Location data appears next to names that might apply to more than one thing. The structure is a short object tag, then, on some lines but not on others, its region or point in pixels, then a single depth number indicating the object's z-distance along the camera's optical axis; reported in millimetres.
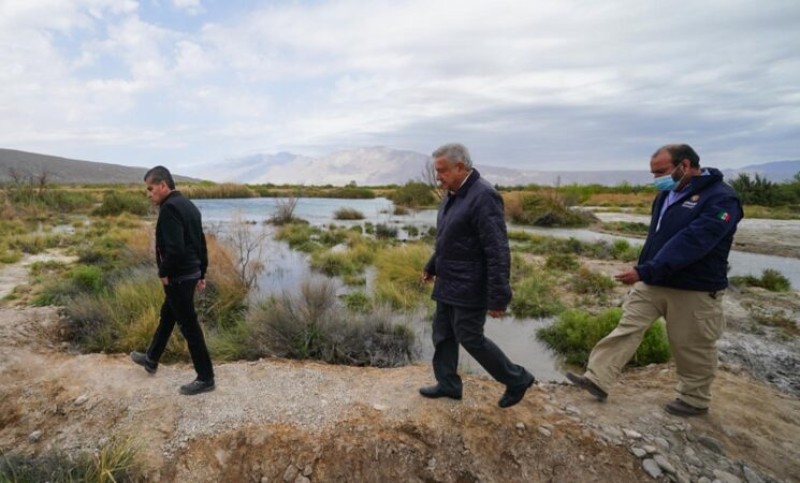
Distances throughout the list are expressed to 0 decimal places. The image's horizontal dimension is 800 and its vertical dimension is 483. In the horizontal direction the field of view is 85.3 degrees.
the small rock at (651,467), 2783
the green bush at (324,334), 4992
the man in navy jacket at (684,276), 2857
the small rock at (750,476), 2736
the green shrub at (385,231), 16045
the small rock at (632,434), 3057
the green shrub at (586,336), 4953
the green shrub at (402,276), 7602
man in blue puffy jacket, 2764
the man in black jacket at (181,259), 3287
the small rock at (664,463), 2797
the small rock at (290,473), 2874
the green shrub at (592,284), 8242
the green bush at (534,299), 7195
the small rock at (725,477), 2713
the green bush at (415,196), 31328
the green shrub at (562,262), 10453
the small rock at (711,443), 2982
